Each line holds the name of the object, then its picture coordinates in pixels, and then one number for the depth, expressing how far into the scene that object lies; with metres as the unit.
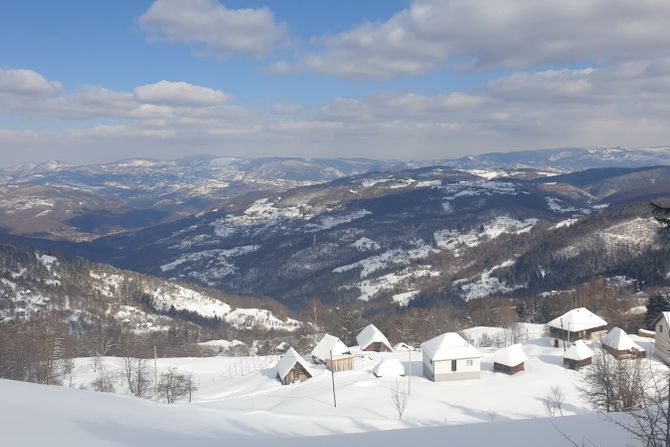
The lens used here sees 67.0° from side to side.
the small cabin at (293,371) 61.53
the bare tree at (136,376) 56.53
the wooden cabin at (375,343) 77.56
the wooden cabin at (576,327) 68.50
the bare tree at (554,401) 40.31
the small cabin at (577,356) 53.84
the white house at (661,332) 54.61
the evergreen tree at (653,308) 76.88
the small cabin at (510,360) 53.34
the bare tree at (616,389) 30.89
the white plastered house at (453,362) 52.53
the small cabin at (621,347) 56.09
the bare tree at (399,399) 40.98
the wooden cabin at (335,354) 65.81
